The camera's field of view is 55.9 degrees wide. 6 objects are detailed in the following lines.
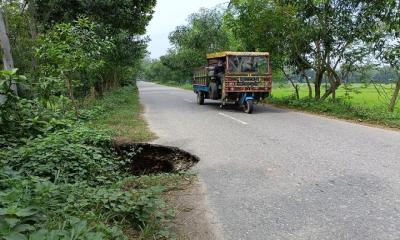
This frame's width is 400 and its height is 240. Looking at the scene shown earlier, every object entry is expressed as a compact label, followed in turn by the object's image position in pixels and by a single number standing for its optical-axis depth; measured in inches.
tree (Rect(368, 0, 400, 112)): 527.5
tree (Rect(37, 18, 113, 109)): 360.8
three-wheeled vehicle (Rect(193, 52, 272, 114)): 587.5
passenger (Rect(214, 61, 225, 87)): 625.0
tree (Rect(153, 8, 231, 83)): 1605.6
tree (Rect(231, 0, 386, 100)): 594.5
